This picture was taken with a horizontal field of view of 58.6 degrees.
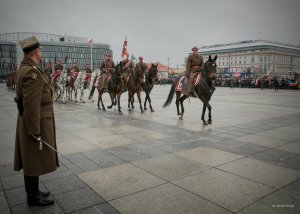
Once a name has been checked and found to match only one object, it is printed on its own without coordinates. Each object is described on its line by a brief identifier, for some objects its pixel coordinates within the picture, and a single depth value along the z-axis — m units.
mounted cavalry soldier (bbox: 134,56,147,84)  12.90
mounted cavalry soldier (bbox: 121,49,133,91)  12.84
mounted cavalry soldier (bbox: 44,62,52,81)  19.05
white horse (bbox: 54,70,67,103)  17.36
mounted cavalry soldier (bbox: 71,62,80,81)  18.19
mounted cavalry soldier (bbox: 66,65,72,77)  17.92
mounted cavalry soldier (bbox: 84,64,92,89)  18.61
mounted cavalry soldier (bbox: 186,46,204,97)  9.98
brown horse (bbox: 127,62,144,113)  13.15
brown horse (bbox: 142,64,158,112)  13.23
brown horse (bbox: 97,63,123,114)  12.74
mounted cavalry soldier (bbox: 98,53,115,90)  13.65
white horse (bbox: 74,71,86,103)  18.19
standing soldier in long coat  3.24
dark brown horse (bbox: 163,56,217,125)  9.39
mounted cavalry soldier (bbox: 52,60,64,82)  17.62
